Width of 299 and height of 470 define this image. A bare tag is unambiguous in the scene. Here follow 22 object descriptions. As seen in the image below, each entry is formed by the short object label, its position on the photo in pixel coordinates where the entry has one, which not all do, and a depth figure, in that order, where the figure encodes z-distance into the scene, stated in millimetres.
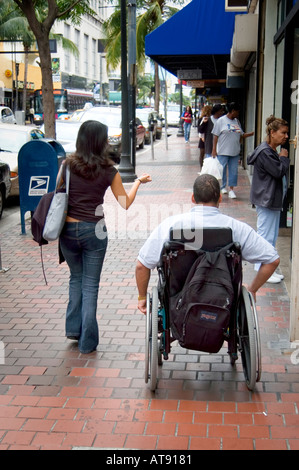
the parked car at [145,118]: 31344
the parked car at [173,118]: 51438
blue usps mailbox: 9523
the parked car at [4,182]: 11070
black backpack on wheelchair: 3961
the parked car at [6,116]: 29769
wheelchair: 4070
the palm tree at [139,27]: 34250
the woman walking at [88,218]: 4746
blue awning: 14352
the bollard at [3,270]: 7626
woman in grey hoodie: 6453
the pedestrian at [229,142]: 12453
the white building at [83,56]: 68438
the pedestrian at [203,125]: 15032
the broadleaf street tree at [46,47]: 14891
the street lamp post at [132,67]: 16188
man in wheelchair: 4254
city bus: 49203
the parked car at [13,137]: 13531
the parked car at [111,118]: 21109
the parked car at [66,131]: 19347
